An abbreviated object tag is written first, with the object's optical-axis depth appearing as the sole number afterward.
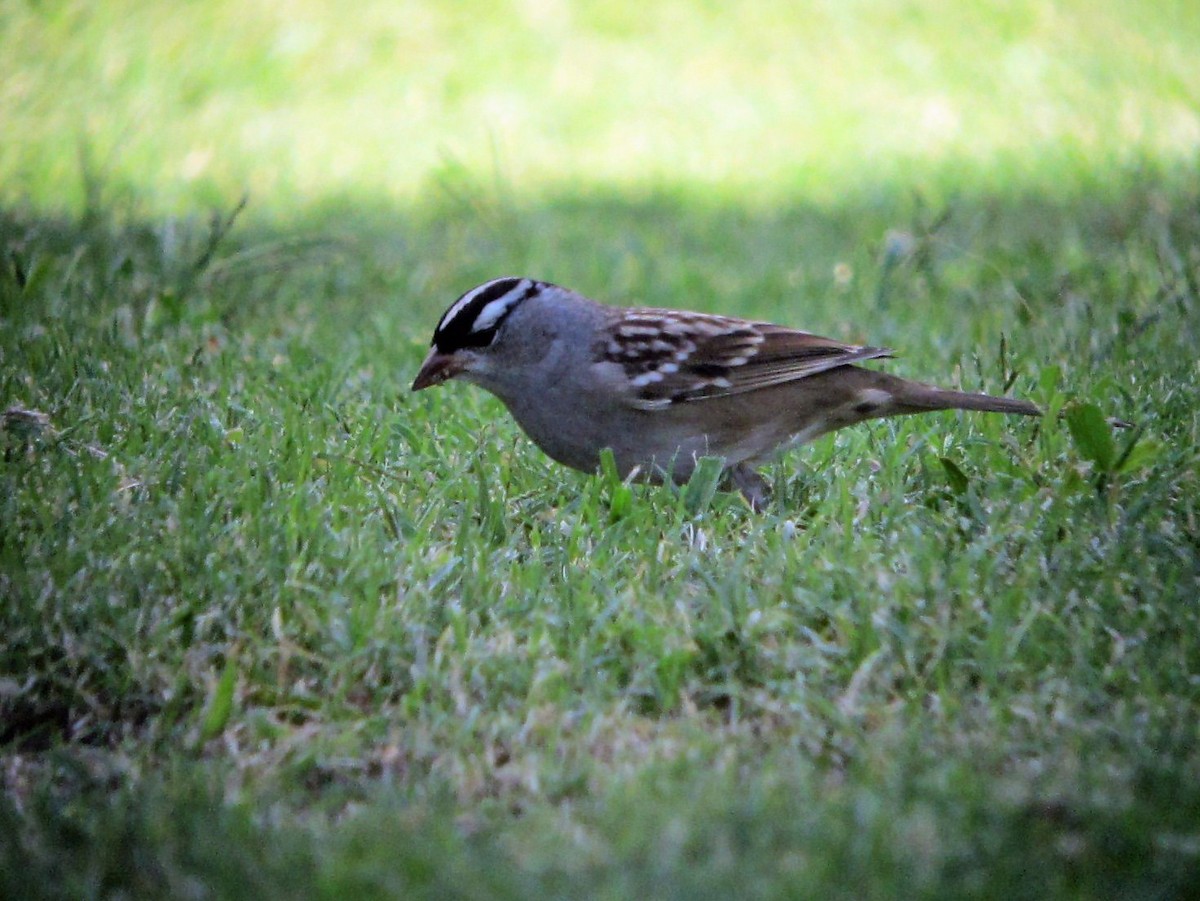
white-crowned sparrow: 10.23
